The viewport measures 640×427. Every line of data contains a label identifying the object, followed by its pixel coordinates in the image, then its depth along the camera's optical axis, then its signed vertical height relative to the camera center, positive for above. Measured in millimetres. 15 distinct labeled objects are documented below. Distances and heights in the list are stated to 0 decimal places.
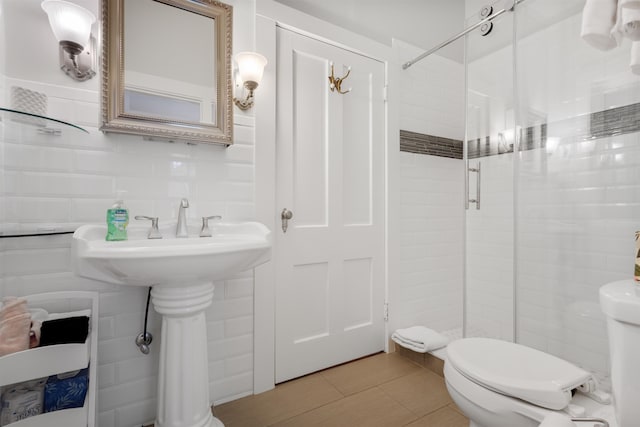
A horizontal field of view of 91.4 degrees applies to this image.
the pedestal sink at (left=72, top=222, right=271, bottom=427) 941 -240
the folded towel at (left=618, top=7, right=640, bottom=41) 881 +550
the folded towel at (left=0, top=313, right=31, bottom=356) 943 -375
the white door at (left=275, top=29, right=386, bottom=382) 1782 +38
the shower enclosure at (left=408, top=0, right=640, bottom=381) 1590 +199
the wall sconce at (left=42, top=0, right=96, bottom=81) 1185 +689
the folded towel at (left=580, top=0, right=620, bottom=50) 965 +599
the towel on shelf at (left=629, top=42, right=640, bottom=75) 995 +503
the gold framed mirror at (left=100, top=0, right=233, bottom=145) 1306 +653
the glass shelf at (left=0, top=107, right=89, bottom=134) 1067 +335
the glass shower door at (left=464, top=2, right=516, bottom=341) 1986 +211
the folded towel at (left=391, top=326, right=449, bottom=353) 1932 -808
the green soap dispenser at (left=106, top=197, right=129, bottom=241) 1217 -37
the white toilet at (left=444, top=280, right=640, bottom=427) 873 -533
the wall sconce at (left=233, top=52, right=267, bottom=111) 1503 +705
